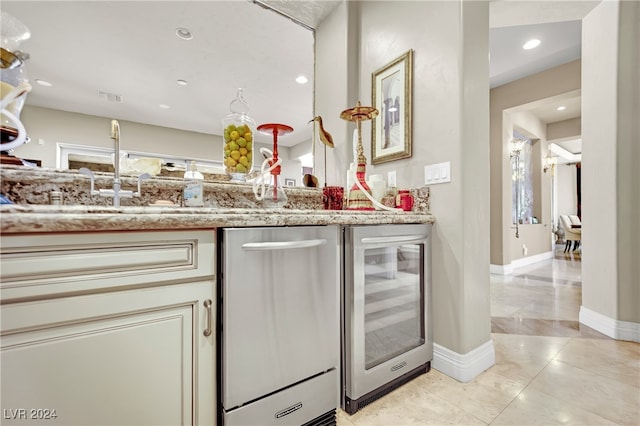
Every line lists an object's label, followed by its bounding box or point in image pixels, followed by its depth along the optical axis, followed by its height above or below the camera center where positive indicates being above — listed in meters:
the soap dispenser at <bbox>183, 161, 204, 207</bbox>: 1.30 +0.09
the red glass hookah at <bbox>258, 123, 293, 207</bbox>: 1.47 +0.10
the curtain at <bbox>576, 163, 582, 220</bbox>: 9.13 +1.02
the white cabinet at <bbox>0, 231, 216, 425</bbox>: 0.63 -0.32
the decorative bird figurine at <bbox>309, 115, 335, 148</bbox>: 1.93 +0.54
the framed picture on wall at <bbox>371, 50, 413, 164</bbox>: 1.77 +0.70
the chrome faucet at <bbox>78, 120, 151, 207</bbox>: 1.04 +0.11
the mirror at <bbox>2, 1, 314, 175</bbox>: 1.22 +0.78
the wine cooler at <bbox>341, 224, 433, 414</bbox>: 1.21 -0.51
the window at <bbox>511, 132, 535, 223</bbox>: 5.04 +0.48
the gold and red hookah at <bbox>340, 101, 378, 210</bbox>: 1.65 +0.20
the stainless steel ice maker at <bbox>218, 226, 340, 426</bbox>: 0.88 -0.41
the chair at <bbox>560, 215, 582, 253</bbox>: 6.28 -0.52
